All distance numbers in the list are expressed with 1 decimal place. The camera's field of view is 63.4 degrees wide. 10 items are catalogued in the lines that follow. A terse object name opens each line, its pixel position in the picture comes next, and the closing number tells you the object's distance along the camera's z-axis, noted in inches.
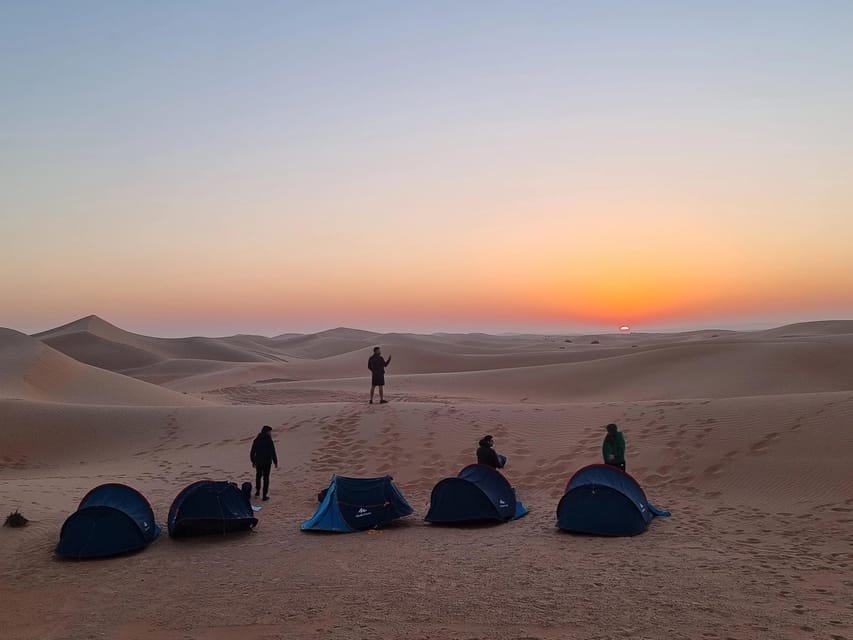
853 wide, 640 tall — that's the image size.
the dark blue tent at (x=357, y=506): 445.1
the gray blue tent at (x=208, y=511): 430.9
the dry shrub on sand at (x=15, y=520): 449.7
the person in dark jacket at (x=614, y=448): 480.4
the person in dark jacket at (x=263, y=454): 543.5
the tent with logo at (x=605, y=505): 406.3
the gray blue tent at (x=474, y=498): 450.0
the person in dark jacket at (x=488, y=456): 494.0
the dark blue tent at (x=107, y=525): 395.9
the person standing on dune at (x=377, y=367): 818.8
